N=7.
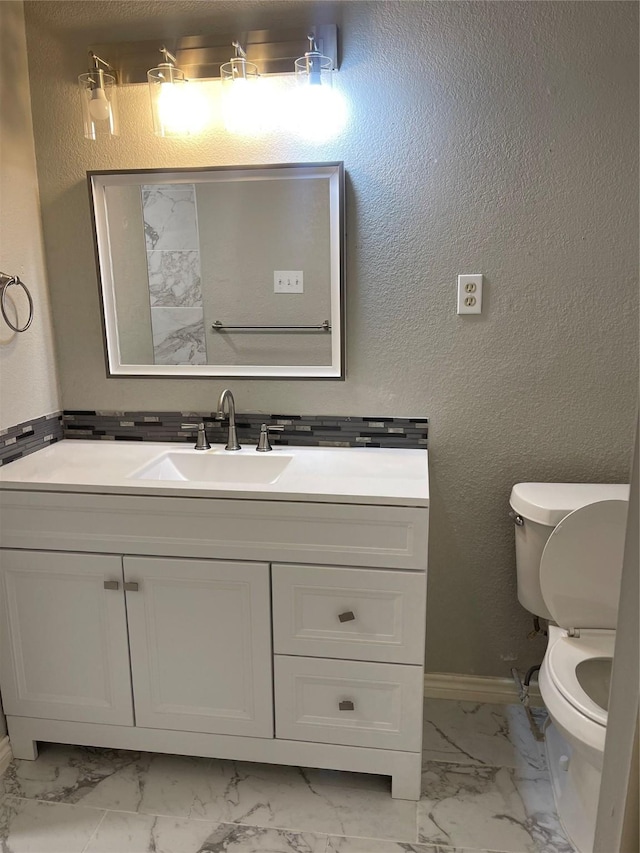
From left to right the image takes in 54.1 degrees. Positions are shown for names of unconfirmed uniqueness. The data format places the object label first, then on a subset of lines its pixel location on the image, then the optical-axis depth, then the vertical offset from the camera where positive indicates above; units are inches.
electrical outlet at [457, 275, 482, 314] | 70.9 -0.3
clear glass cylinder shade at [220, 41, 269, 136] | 67.9 +21.5
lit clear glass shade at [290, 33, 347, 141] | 66.9 +20.8
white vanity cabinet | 61.1 -33.2
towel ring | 68.5 +1.2
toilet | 58.9 -31.4
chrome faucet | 74.2 -14.6
